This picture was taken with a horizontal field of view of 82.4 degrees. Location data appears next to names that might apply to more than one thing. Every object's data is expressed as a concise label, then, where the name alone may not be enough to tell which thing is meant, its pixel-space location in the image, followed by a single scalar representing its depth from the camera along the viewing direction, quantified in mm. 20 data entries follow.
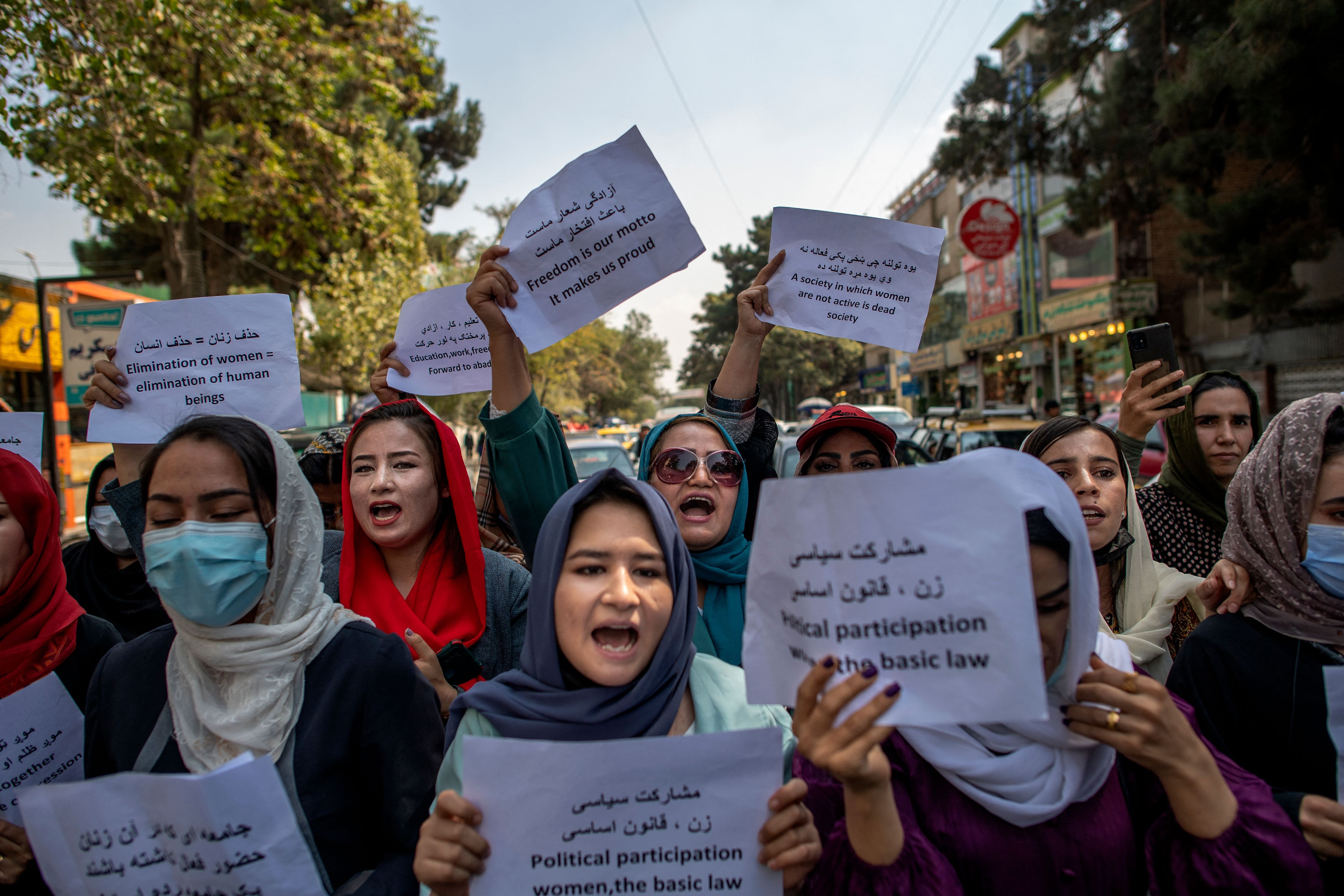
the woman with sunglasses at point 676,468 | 2246
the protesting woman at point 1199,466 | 2854
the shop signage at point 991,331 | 26156
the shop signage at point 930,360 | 33156
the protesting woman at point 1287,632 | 1618
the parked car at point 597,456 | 8719
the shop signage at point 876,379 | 42969
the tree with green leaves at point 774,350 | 38750
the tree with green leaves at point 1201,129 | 10023
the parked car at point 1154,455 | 7574
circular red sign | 17859
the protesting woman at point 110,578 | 2891
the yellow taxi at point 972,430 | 8703
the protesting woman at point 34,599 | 1844
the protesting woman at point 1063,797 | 1238
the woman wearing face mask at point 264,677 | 1537
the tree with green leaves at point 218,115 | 6820
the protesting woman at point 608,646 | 1462
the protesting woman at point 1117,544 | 2146
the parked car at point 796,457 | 8203
